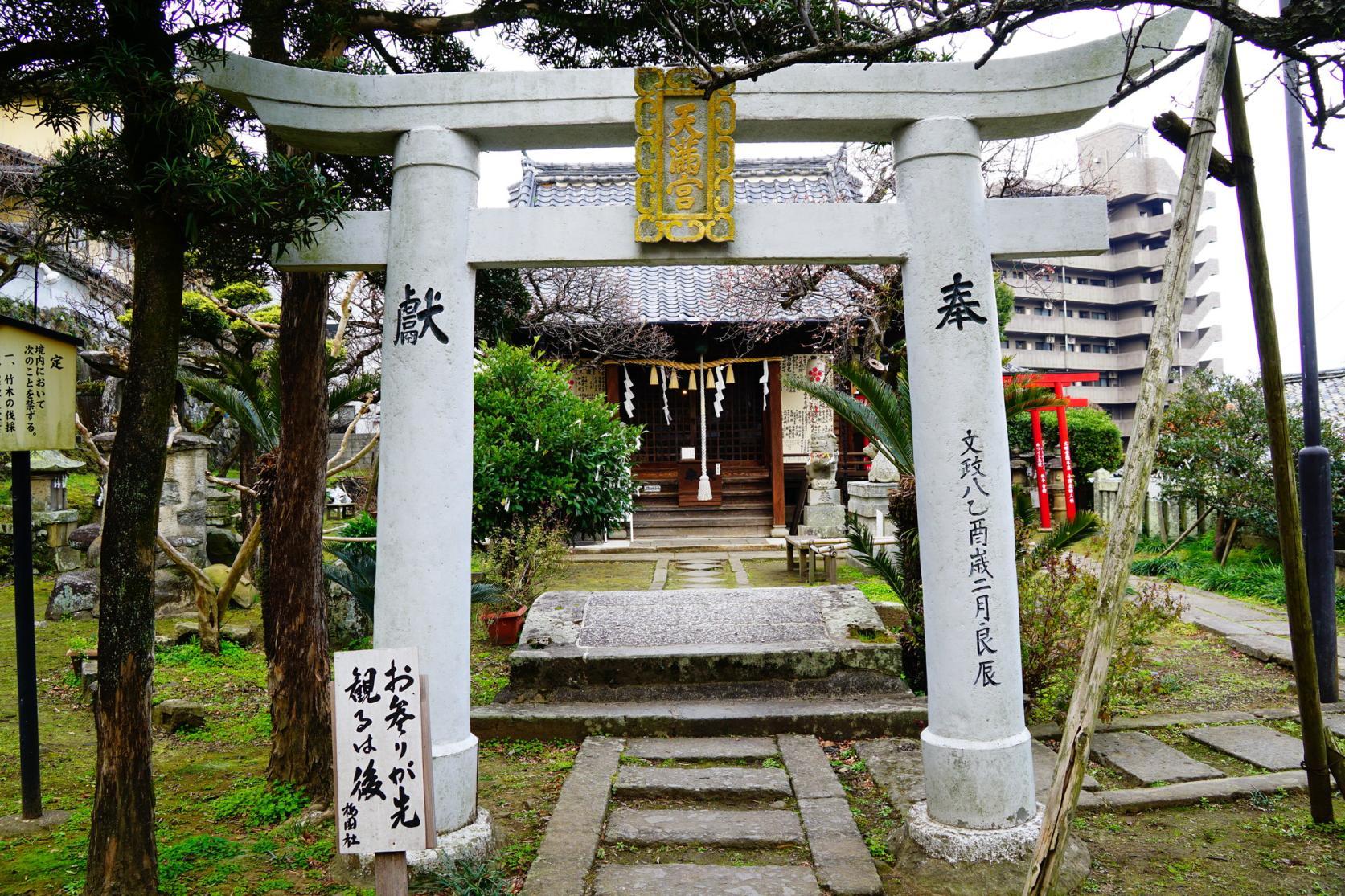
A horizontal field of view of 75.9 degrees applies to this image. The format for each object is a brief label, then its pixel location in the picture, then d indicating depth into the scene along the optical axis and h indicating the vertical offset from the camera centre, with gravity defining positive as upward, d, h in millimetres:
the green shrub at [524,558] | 8703 -742
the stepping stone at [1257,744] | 5496 -1935
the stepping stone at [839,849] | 3918 -1865
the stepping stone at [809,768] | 5020 -1832
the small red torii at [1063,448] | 15273 +309
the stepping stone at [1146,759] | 5273 -1926
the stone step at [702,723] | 6047 -1717
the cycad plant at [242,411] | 6926 +709
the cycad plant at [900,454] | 6750 +134
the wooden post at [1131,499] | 3057 -144
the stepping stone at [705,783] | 5043 -1820
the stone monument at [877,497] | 12828 -386
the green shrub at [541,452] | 9156 +345
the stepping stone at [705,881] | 3912 -1868
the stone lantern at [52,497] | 11797 +94
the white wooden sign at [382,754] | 3102 -968
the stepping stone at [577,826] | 3965 -1809
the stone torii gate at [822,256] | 4074 +1095
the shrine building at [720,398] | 14617 +1469
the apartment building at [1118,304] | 41562 +8039
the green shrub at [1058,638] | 6125 -1258
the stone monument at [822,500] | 13633 -426
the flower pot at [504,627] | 8516 -1398
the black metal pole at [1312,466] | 6410 -93
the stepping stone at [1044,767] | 4996 -1871
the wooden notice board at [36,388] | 4961 +694
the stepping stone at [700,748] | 5613 -1791
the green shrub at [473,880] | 3796 -1765
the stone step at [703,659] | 6535 -1376
